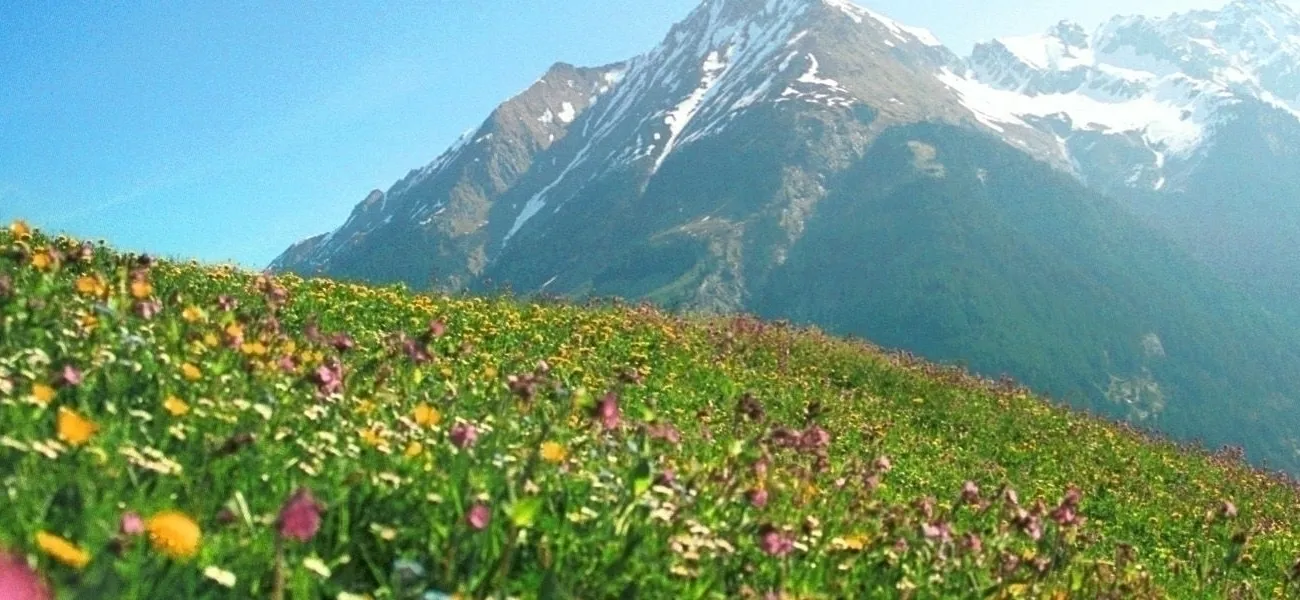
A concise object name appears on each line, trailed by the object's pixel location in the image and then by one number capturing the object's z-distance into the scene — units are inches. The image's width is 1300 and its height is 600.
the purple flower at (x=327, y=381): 197.5
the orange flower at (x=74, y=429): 133.3
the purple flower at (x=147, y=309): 223.8
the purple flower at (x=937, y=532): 197.8
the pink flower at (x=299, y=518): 97.8
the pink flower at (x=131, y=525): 106.0
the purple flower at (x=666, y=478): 180.9
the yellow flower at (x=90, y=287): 230.8
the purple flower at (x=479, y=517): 134.3
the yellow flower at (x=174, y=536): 108.0
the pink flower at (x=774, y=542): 164.4
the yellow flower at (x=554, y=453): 172.7
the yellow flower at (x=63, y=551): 97.0
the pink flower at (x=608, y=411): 165.6
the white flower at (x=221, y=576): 110.0
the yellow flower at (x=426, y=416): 189.2
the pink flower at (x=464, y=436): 166.2
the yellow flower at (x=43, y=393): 155.9
